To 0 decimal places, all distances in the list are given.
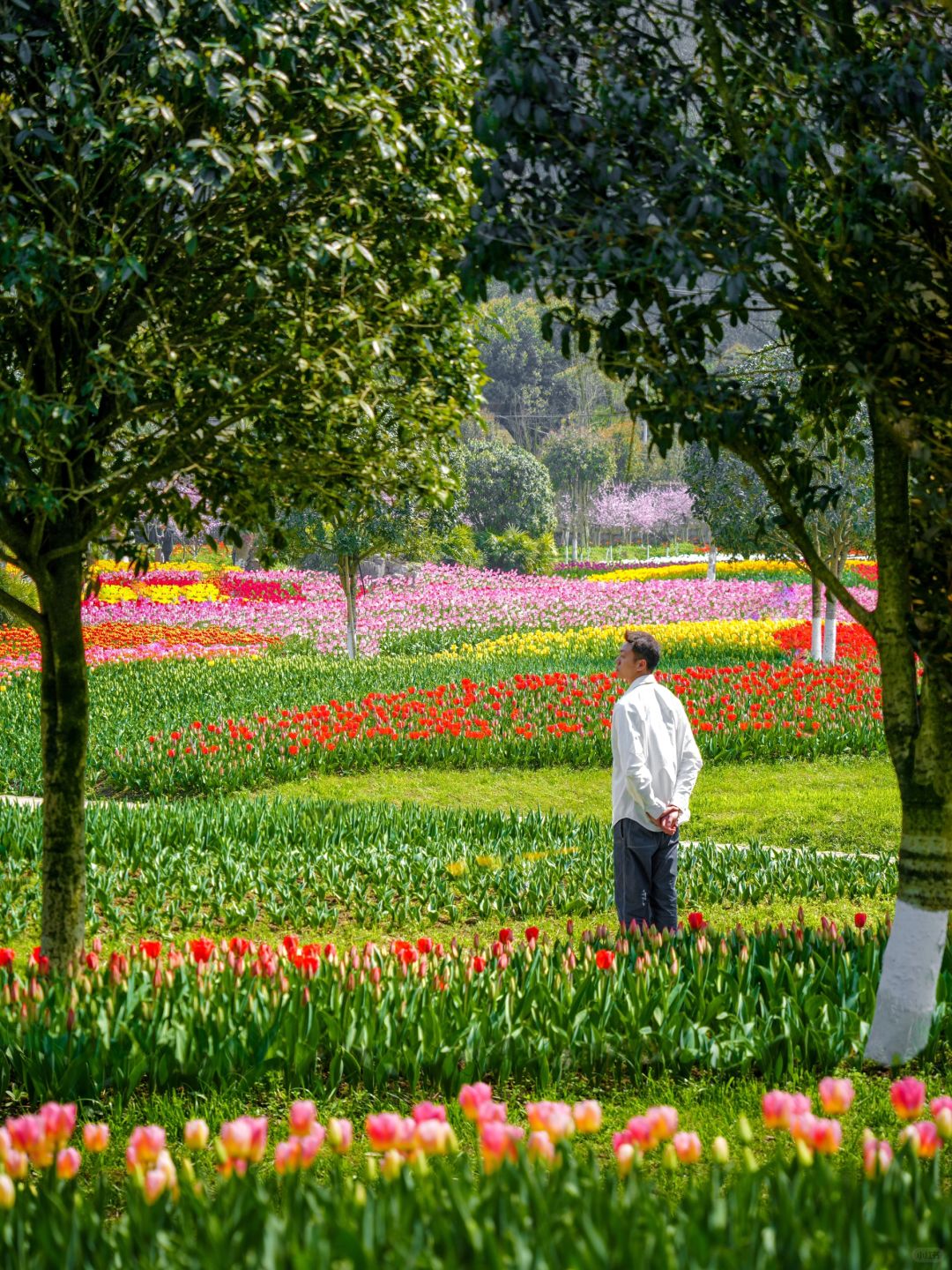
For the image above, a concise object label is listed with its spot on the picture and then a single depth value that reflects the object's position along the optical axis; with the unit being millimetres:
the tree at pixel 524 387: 185125
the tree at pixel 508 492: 86937
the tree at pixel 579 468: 139875
